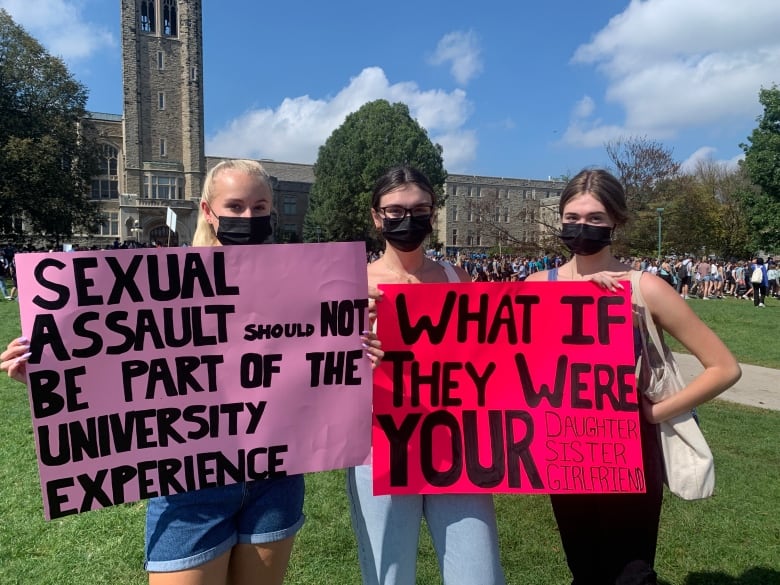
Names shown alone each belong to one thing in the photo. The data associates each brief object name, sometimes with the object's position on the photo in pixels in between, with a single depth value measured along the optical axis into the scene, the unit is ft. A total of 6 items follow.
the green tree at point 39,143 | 123.95
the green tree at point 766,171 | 118.83
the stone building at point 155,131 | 208.44
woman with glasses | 7.12
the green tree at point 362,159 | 179.11
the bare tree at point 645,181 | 99.14
